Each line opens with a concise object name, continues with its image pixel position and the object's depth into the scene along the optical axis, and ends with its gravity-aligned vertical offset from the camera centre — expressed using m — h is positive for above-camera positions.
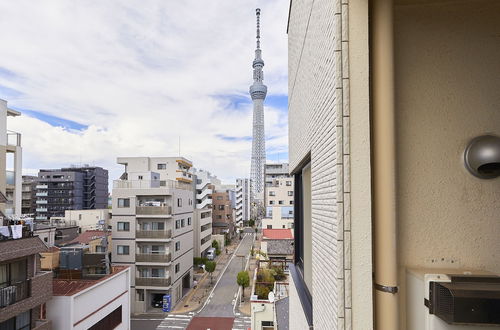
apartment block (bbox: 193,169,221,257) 31.02 -4.42
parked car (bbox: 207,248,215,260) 32.71 -9.16
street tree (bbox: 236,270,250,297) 21.48 -7.98
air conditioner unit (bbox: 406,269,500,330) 1.51 -0.71
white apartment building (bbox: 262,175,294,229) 34.41 -3.74
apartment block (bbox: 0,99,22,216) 16.64 +1.10
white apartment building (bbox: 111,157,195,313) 20.22 -4.56
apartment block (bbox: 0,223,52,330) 8.54 -3.39
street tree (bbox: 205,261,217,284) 25.62 -8.19
